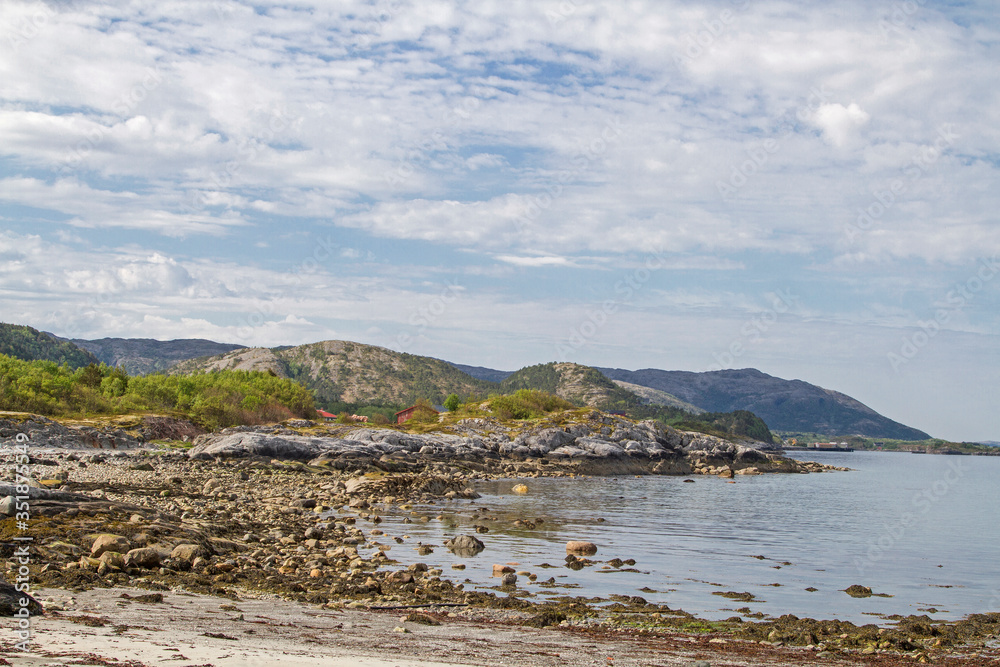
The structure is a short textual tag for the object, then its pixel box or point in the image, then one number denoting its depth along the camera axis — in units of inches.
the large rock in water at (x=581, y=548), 996.6
